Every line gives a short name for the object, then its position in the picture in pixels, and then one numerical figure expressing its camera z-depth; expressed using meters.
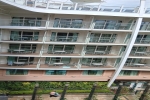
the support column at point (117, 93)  27.04
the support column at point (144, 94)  27.87
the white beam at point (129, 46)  27.37
